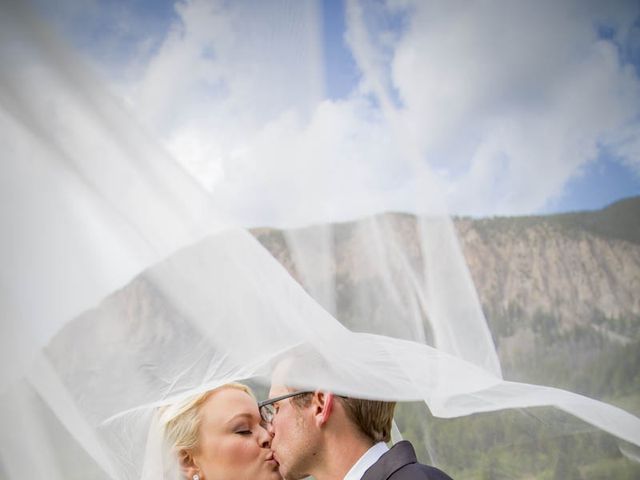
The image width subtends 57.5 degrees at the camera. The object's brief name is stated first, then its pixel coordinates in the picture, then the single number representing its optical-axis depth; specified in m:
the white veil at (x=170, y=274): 2.14
